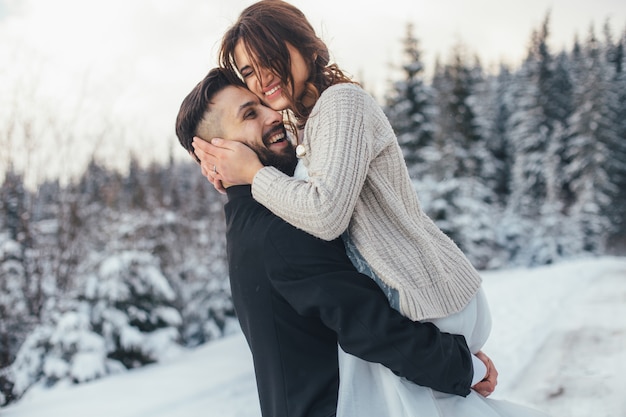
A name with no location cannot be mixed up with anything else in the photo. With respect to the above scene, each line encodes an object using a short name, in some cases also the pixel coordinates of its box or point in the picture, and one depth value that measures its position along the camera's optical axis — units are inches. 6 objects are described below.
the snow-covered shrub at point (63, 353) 316.8
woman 55.8
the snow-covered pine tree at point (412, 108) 874.8
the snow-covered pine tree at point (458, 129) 973.8
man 53.7
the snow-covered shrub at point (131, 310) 368.2
